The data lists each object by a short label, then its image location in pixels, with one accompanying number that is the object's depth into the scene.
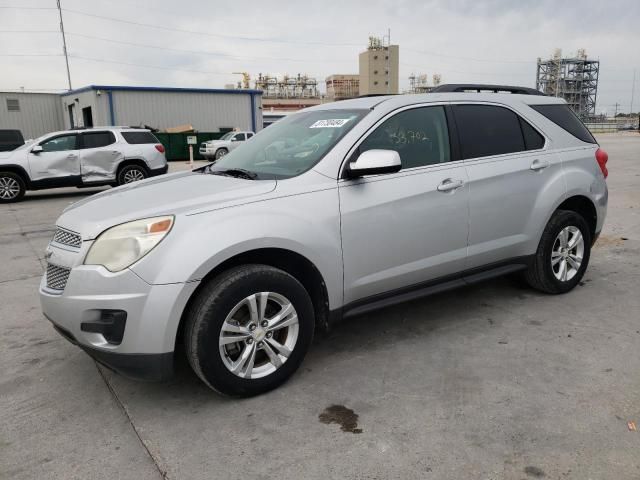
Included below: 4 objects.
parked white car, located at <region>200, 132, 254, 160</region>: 26.06
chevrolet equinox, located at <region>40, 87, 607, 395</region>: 2.70
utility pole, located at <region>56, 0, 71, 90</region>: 44.19
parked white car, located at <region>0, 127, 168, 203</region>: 12.58
